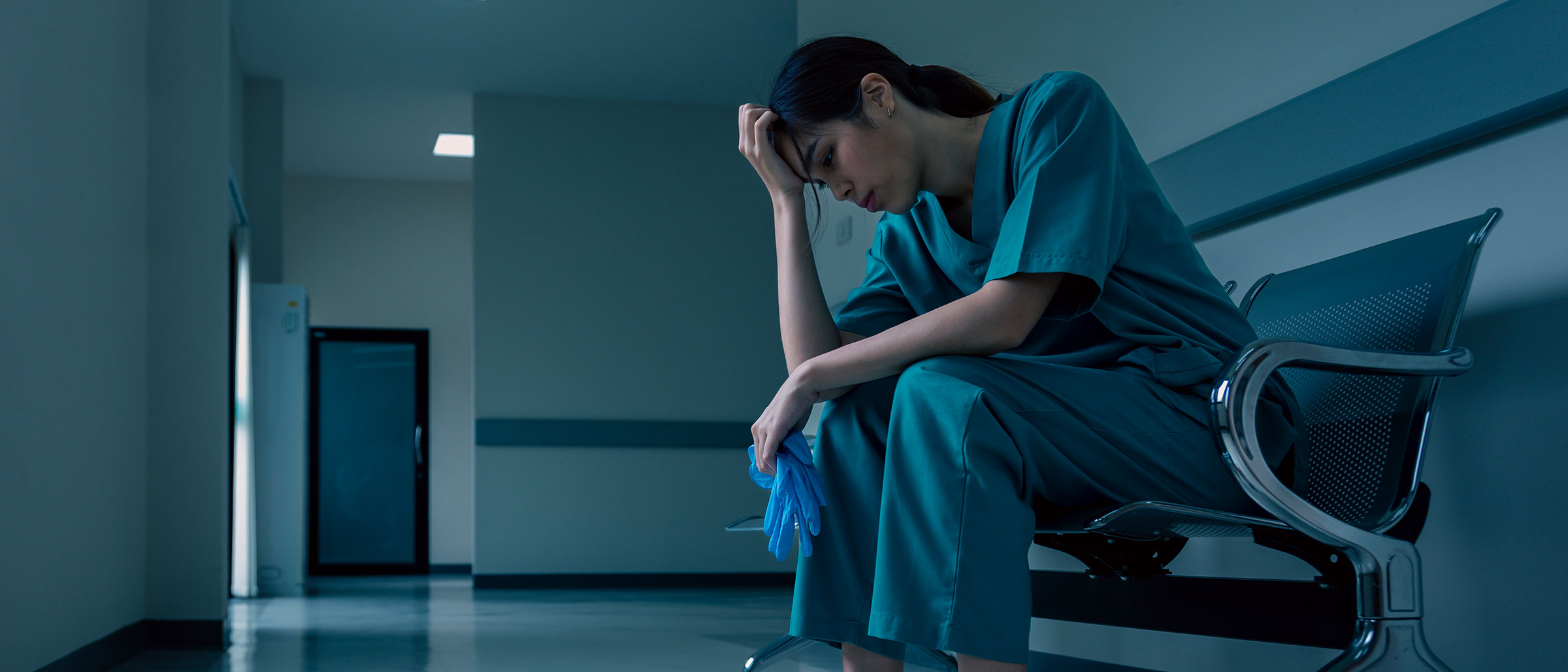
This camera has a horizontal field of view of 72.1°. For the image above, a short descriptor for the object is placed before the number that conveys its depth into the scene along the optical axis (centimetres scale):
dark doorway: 867
